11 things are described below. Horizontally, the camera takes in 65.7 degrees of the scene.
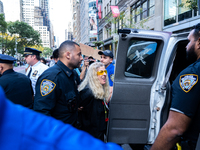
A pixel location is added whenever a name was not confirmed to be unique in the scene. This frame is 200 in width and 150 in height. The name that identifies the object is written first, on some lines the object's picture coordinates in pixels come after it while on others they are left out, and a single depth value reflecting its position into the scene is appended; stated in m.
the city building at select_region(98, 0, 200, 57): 10.36
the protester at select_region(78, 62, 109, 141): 2.61
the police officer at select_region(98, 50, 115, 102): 4.31
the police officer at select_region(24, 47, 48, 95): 4.24
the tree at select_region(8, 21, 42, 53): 39.08
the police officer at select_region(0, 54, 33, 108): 2.59
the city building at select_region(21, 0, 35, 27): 144.75
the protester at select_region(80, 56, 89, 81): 5.58
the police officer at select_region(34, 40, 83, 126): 1.84
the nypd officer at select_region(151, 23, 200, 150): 1.44
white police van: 2.44
